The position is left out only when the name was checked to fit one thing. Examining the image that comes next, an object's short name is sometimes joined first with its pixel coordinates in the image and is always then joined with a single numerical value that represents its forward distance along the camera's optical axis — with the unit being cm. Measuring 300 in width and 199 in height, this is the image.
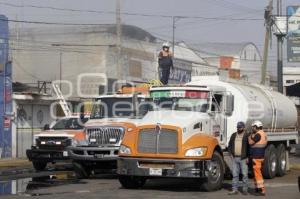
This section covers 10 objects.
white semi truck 1513
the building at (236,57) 7625
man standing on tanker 2130
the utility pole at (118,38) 3881
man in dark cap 1556
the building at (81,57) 5216
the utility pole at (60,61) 5438
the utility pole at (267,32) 3756
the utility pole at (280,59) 3981
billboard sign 4028
